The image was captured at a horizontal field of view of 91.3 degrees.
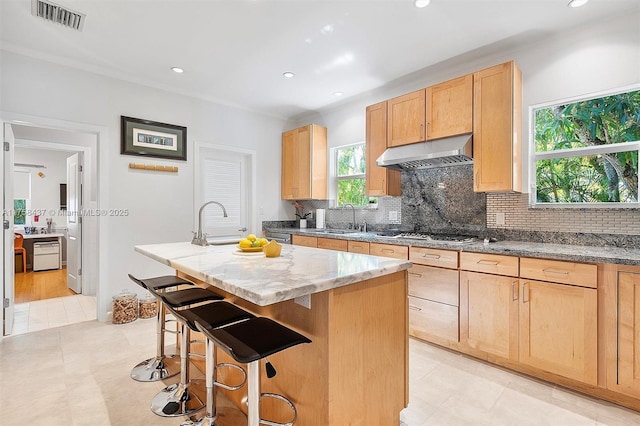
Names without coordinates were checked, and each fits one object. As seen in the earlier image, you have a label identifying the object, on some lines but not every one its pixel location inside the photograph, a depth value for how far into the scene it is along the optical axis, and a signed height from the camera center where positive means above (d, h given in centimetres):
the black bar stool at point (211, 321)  153 -55
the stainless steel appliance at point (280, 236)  430 -37
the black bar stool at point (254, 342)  120 -53
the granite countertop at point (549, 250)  194 -29
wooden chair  570 -70
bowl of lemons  210 -23
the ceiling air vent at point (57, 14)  227 +149
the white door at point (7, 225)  298 -13
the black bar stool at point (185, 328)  161 -70
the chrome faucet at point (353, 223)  430 -18
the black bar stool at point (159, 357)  221 -111
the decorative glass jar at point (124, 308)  334 -105
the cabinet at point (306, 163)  450 +71
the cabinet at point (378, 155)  352 +63
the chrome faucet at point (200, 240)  262 -25
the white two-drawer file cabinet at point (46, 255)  595 -86
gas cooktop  279 -27
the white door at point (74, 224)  460 -21
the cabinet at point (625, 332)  186 -74
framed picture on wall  351 +85
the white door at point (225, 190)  428 +29
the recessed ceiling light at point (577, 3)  220 +147
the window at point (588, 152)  239 +47
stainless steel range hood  283 +54
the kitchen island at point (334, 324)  135 -55
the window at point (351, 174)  434 +51
